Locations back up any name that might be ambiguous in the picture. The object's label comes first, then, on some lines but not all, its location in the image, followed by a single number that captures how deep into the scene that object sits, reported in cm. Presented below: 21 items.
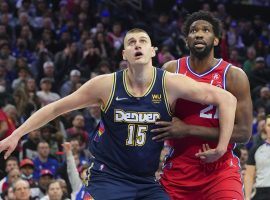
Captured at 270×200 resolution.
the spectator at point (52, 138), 1317
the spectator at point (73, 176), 1113
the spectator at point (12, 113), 1289
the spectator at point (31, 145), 1276
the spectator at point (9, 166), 1099
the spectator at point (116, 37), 1838
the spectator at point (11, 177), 1082
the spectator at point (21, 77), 1459
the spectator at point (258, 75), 1788
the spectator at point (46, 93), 1442
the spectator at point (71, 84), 1517
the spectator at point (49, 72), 1552
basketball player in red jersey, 627
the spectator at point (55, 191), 1039
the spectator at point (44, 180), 1142
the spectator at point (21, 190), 995
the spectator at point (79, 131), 1337
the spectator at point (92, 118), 1436
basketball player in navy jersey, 605
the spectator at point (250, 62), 1814
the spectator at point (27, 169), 1151
